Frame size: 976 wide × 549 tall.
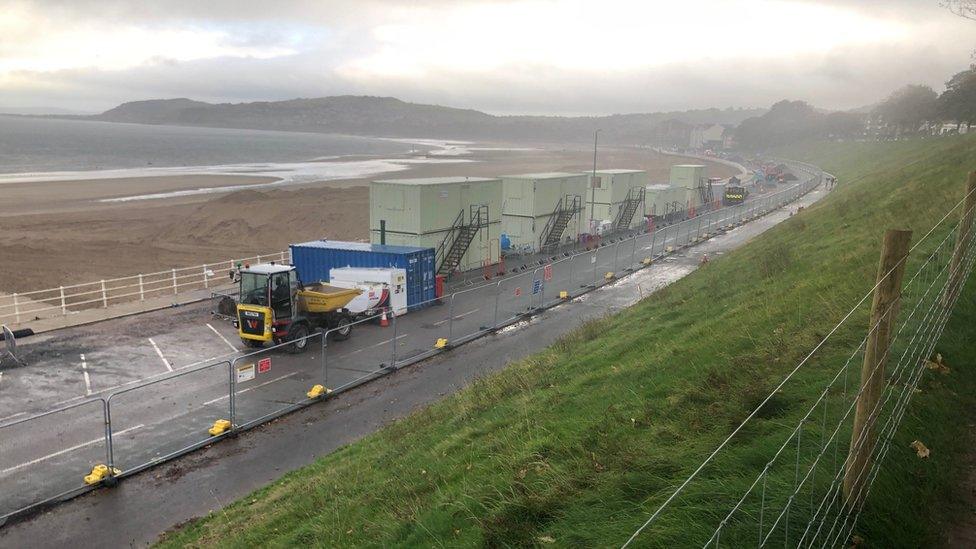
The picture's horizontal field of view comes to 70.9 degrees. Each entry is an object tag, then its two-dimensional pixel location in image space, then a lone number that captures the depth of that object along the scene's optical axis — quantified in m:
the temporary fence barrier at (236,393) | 13.89
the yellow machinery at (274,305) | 21.20
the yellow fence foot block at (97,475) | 12.81
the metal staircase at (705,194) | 66.80
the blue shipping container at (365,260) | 27.39
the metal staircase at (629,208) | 52.25
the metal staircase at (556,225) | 42.94
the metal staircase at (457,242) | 34.00
